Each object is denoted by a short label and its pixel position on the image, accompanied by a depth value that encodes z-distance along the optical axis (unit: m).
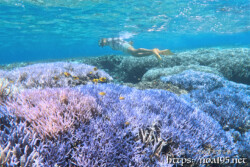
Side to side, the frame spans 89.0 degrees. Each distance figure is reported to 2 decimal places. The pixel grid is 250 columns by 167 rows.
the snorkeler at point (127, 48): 7.56
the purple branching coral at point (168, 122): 2.16
